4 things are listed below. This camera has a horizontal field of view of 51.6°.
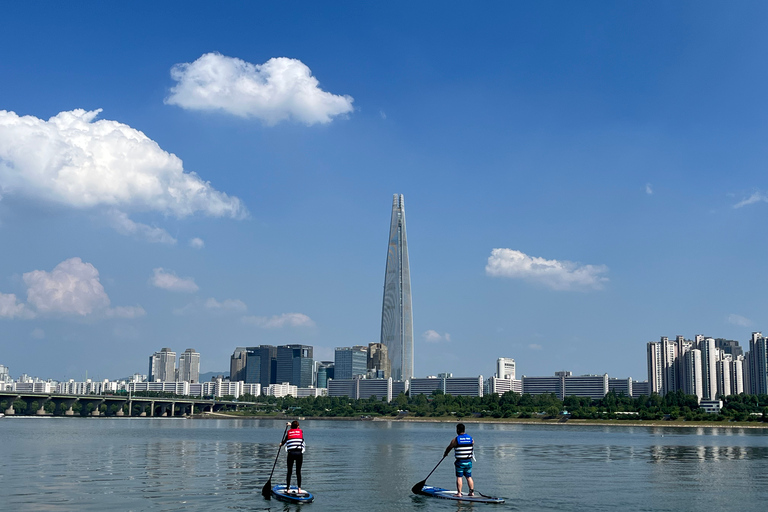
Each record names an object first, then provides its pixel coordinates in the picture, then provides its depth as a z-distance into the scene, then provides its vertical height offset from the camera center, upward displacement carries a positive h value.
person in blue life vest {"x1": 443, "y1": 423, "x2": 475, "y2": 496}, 34.88 -3.74
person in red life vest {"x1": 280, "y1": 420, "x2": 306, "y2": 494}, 36.66 -3.68
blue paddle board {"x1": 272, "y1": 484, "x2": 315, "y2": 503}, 34.72 -5.61
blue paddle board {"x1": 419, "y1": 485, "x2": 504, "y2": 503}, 34.59 -5.56
